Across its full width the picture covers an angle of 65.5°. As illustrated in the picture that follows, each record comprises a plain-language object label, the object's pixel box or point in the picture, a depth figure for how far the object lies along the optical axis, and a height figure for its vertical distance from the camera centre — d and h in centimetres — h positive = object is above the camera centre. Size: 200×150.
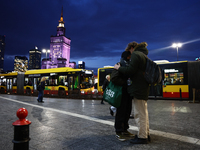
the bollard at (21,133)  175 -60
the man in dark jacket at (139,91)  306 -21
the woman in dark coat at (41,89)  1116 -60
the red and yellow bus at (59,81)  1664 -4
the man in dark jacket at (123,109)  330 -62
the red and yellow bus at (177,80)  1281 +4
